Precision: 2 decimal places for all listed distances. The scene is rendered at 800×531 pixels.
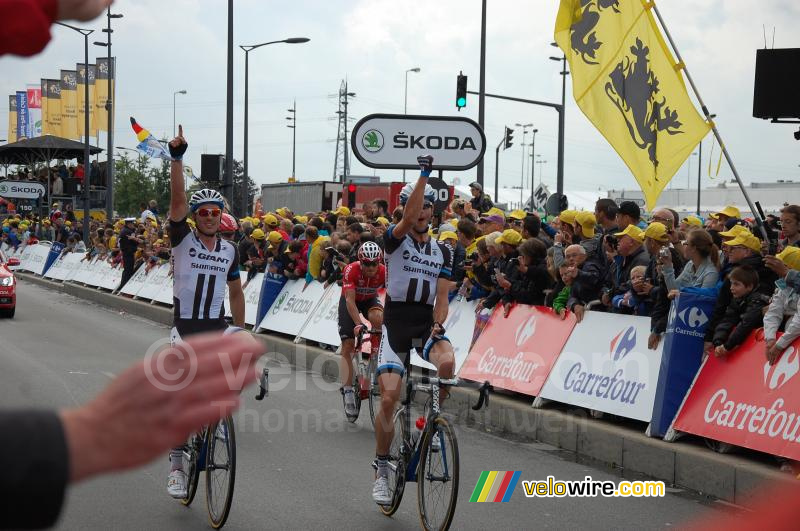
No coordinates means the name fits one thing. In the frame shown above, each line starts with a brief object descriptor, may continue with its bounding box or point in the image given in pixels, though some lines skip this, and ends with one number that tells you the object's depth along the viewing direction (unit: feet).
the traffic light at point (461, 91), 70.23
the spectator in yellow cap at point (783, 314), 26.36
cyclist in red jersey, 32.89
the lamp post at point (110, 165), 129.33
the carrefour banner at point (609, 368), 30.71
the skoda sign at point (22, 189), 137.08
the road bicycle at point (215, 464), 22.56
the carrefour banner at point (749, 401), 25.62
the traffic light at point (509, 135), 171.66
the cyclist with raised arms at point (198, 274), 23.90
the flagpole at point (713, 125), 30.89
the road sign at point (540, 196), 83.35
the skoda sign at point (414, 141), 43.55
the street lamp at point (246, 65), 101.91
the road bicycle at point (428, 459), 21.81
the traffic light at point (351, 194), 83.87
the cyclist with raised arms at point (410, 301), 23.62
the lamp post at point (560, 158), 111.36
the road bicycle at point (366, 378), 34.01
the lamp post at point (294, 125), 300.61
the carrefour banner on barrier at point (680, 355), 29.32
